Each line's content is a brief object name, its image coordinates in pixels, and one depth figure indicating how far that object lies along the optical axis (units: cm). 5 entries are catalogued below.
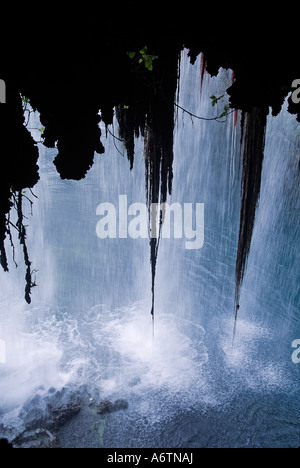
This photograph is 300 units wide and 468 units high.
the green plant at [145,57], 260
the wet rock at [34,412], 651
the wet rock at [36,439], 592
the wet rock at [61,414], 650
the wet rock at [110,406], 685
